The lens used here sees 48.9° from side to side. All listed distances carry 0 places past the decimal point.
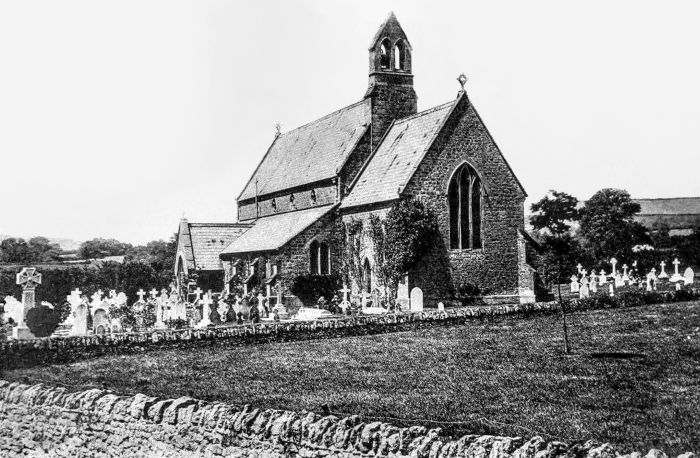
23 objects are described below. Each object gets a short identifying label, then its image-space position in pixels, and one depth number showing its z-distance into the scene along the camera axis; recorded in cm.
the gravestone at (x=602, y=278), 4381
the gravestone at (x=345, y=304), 3512
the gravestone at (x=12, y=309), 2672
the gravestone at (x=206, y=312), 3066
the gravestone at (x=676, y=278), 3956
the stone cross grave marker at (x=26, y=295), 2438
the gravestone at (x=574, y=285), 4264
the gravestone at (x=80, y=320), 2581
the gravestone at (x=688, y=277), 3825
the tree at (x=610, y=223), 7586
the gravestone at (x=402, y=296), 3531
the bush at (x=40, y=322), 2448
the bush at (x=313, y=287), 3953
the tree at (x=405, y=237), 3553
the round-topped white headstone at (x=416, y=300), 3185
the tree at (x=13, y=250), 7936
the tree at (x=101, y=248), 10962
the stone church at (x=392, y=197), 3684
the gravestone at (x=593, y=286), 3875
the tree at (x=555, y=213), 8831
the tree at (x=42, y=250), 8790
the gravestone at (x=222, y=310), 3372
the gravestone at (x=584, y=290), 3453
